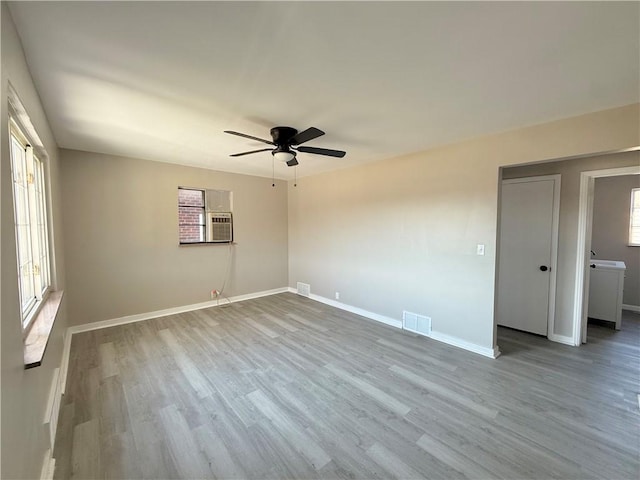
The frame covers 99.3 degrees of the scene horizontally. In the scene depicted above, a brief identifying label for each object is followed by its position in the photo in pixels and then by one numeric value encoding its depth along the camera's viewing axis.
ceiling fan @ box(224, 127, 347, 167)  2.72
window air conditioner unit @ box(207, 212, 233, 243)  4.93
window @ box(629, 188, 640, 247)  4.65
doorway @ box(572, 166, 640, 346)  3.22
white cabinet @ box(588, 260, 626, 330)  3.88
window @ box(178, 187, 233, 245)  4.67
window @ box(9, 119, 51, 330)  1.79
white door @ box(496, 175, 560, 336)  3.50
